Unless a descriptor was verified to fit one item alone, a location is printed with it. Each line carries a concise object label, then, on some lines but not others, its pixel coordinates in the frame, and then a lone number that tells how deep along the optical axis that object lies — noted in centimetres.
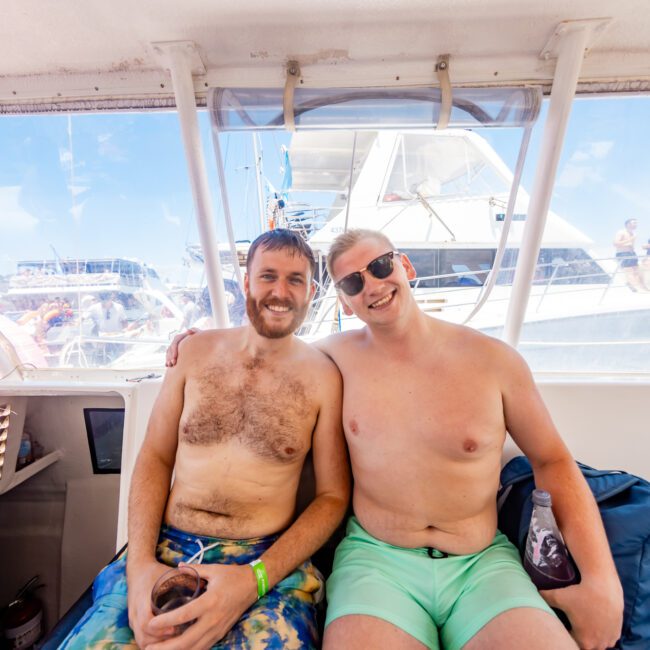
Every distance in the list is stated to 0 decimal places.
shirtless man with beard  105
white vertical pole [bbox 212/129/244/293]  173
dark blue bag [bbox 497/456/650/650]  104
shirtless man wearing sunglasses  103
